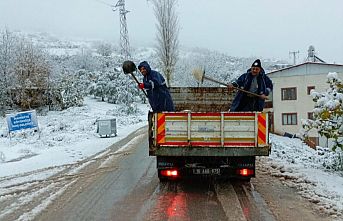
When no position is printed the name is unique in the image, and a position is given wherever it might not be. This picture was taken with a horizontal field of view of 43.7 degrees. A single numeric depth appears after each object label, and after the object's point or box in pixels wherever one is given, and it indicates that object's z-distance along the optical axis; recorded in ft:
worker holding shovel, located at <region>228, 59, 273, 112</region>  28.63
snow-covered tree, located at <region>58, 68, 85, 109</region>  123.24
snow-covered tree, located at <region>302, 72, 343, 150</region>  29.09
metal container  64.59
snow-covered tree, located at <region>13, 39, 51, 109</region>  118.32
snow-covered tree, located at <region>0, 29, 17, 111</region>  118.21
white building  121.29
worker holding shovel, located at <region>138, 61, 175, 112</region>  29.01
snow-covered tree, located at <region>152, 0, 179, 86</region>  128.26
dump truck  25.11
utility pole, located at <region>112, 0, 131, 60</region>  151.94
